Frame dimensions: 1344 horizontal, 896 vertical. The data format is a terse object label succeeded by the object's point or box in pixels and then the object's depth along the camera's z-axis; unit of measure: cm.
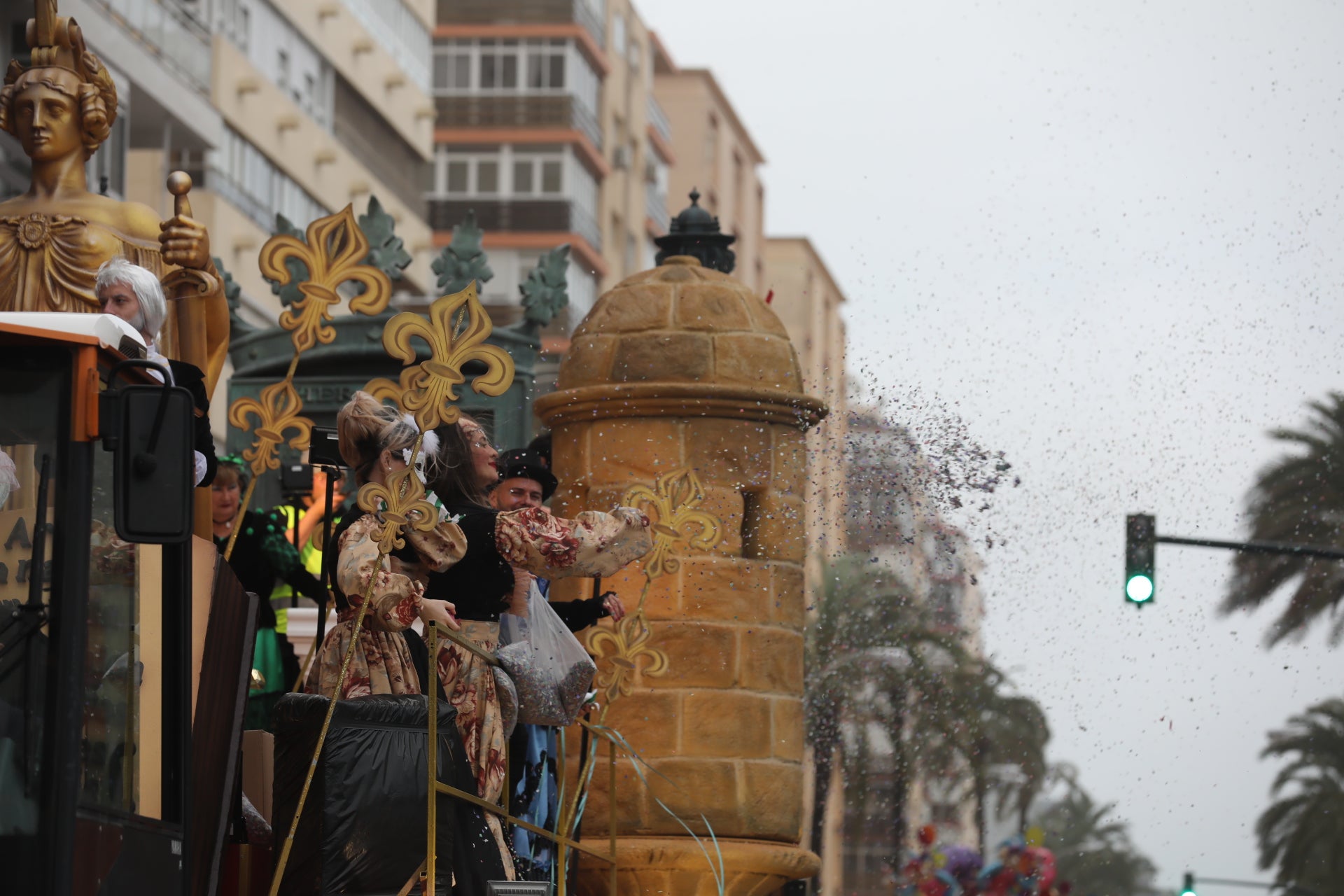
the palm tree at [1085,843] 5650
